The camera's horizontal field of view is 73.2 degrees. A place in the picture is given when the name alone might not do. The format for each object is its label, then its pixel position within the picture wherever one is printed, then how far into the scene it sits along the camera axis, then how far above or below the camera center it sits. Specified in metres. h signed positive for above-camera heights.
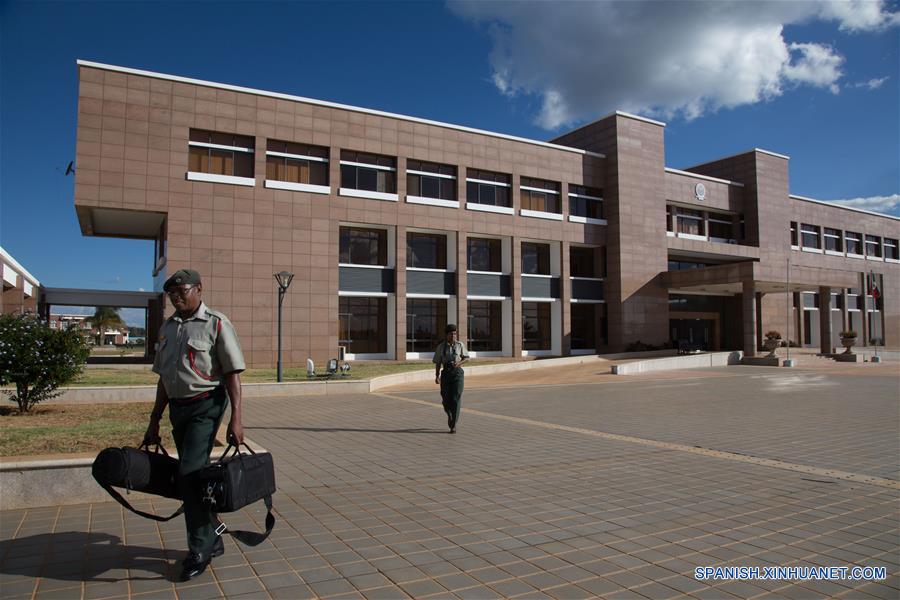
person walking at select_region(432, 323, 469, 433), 10.20 -0.65
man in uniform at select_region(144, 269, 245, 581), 4.09 -0.37
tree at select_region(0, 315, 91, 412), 10.81 -0.46
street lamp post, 20.80 +1.84
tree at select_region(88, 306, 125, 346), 88.12 +1.80
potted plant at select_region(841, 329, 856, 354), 36.53 -0.33
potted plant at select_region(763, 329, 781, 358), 34.19 -0.49
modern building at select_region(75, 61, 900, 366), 27.16 +5.96
